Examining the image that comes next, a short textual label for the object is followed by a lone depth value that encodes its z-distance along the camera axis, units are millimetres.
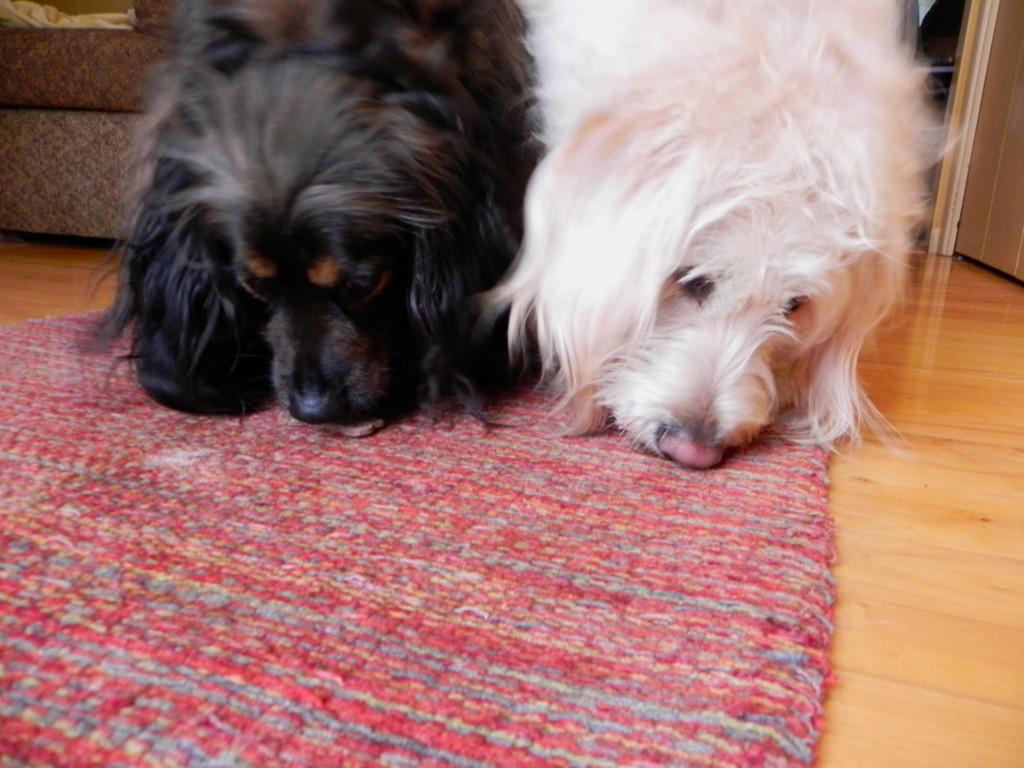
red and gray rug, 555
